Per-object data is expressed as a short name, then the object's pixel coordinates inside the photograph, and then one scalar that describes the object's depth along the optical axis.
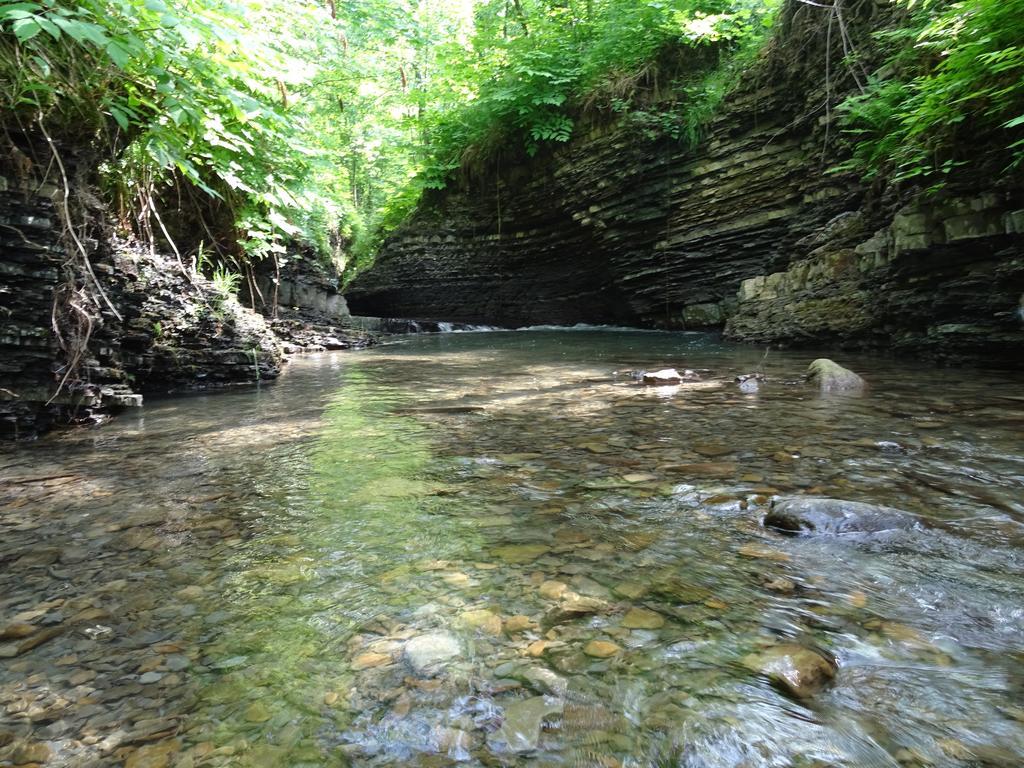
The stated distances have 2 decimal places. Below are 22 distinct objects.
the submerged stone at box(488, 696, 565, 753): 1.22
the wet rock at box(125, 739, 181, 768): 1.18
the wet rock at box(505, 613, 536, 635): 1.63
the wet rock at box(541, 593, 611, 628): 1.67
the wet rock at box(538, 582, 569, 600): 1.80
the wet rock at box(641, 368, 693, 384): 5.80
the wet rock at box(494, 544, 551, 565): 2.04
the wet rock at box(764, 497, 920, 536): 2.13
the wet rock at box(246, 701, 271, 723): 1.30
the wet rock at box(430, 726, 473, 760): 1.20
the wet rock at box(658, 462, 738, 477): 2.87
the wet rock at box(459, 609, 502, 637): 1.63
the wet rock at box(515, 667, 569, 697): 1.37
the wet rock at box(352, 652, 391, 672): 1.48
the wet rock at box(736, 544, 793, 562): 1.98
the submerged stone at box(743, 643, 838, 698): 1.34
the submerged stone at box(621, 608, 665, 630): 1.62
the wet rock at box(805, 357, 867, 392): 4.87
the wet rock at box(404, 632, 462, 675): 1.48
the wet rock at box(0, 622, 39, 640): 1.62
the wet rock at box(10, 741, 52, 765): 1.18
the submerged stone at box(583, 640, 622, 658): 1.50
